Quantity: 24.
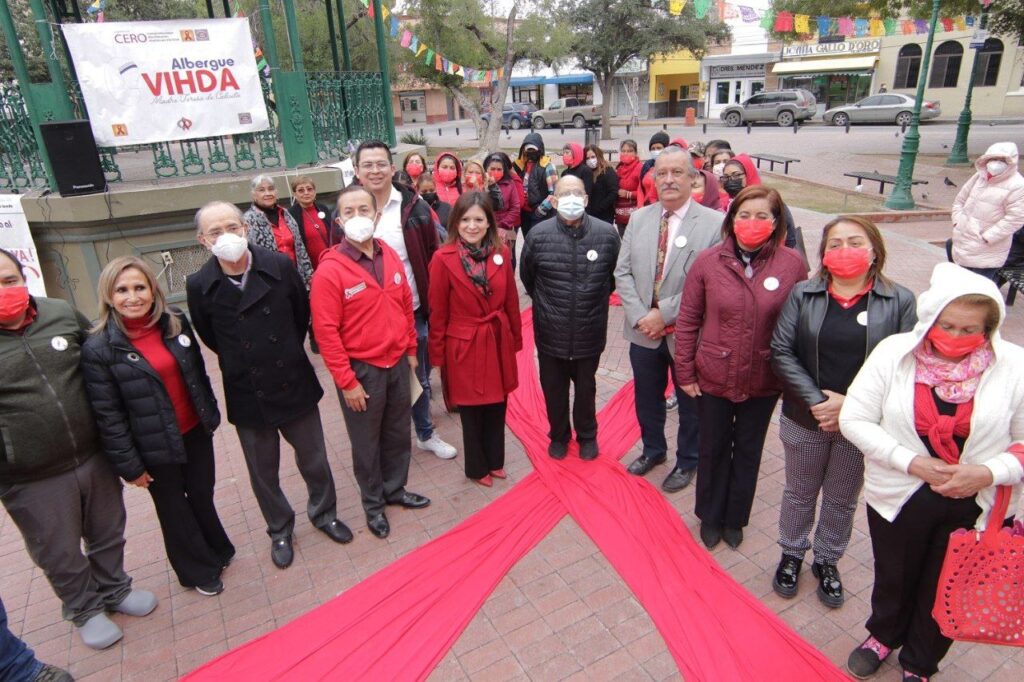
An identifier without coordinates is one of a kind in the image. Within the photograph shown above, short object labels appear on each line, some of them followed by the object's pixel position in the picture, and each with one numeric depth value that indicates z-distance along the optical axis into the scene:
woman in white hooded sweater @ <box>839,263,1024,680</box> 2.11
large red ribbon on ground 2.79
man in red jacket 3.19
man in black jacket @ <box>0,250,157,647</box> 2.54
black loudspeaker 5.57
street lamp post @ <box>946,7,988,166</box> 14.52
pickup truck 34.50
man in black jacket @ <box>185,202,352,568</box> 3.01
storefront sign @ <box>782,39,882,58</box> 32.38
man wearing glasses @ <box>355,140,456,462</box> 3.92
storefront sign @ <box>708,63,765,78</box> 37.59
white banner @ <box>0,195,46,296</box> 5.75
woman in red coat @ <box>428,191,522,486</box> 3.64
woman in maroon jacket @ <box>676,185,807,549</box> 2.92
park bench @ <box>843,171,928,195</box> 12.58
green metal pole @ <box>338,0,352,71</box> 8.62
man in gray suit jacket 3.58
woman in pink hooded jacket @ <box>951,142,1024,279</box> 5.35
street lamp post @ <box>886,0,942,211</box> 10.82
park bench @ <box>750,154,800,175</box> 15.23
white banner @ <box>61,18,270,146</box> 5.77
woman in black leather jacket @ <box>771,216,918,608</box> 2.59
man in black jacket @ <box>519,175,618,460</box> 3.73
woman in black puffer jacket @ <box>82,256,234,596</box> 2.72
